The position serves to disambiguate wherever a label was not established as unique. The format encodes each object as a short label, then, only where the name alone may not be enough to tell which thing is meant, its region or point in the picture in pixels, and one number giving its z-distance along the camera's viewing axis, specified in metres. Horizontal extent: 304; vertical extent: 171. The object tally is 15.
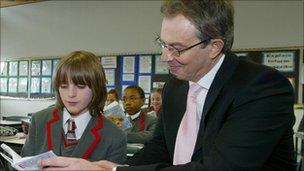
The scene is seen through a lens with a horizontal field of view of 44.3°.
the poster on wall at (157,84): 6.16
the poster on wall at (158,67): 6.12
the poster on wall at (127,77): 6.41
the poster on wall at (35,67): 7.46
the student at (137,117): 3.31
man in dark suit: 1.05
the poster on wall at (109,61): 6.54
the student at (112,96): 5.10
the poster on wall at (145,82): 6.26
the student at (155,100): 4.55
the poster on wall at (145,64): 6.22
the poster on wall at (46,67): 7.29
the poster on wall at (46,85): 7.34
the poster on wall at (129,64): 6.38
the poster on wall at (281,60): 5.13
